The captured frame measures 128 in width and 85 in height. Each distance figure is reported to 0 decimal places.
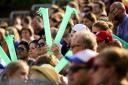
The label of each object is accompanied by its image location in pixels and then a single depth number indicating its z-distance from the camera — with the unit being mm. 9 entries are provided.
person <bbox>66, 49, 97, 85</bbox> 7564
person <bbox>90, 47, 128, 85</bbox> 7334
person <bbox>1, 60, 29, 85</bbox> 9295
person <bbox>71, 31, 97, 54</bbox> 9232
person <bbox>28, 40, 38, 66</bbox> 12455
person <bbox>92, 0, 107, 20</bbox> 16132
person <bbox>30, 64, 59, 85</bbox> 9132
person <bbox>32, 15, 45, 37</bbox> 16944
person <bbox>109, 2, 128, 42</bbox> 13182
